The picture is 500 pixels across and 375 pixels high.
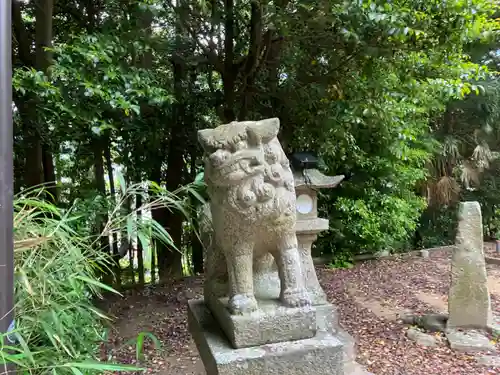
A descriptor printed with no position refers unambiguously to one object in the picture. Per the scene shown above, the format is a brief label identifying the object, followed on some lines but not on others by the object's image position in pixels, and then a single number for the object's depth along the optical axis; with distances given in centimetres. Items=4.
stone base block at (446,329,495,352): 318
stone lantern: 338
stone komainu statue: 155
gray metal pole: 110
